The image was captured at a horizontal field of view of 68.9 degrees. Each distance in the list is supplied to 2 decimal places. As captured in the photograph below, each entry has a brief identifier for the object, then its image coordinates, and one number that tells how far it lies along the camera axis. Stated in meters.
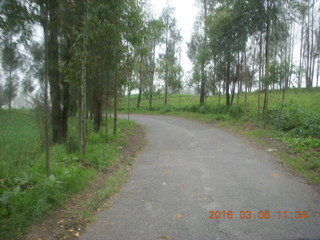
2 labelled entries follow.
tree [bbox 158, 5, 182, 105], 27.25
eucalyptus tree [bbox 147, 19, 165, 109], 29.38
